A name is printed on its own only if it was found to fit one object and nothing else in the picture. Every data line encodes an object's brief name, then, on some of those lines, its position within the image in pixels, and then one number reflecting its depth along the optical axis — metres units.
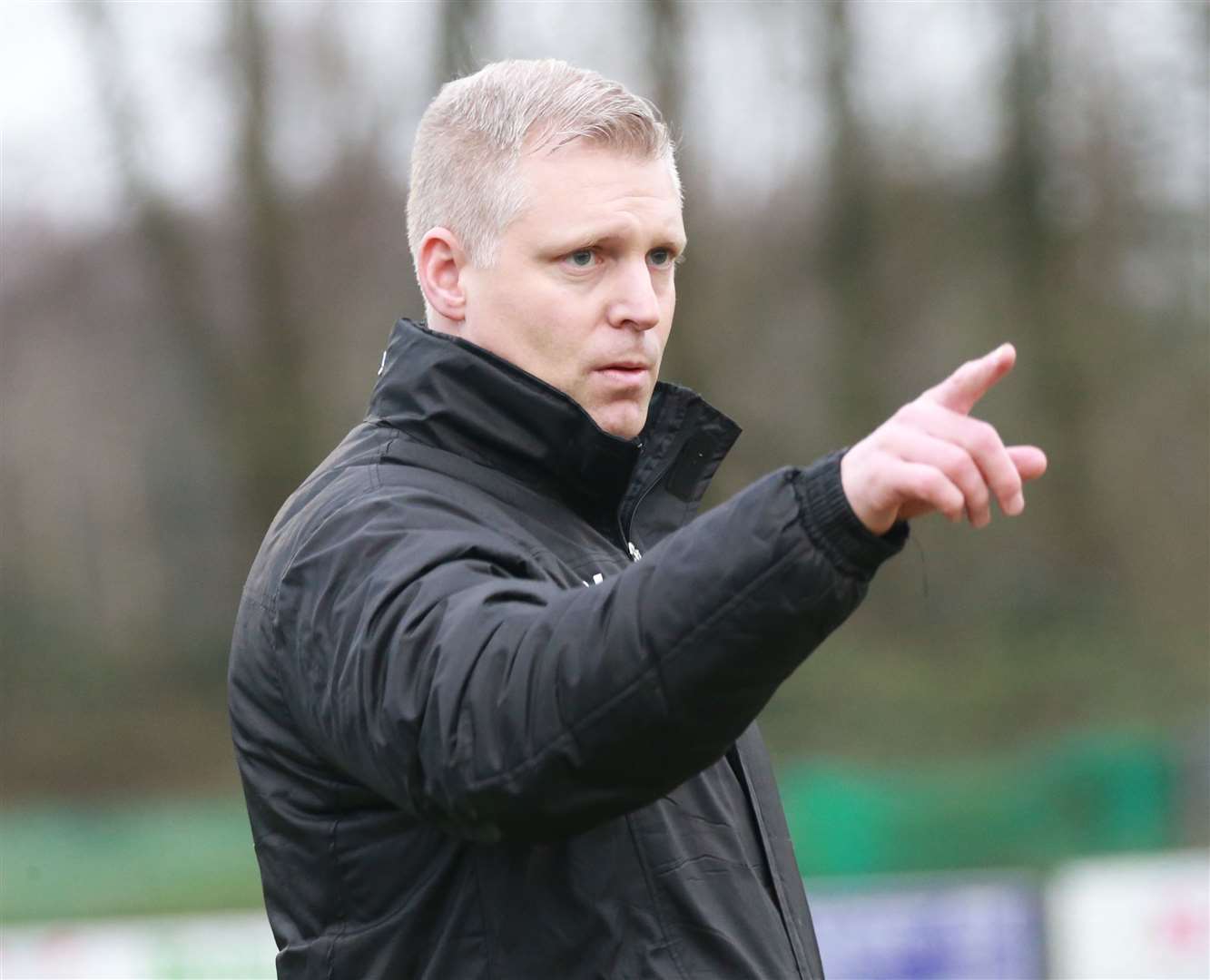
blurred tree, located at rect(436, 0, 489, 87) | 25.37
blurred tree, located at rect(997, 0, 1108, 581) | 27.17
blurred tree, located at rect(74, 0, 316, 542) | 25.69
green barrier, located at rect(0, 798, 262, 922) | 18.53
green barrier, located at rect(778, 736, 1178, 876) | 18.86
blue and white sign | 11.87
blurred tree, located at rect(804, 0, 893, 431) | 27.16
